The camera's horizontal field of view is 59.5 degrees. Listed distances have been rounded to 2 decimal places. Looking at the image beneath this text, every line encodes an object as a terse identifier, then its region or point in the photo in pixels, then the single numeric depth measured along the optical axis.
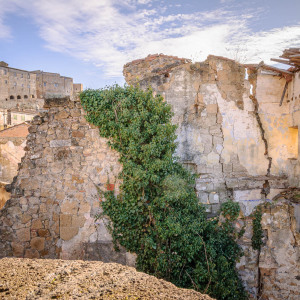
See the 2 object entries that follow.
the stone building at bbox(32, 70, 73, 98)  58.22
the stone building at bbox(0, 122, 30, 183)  16.78
